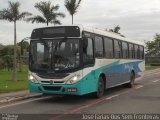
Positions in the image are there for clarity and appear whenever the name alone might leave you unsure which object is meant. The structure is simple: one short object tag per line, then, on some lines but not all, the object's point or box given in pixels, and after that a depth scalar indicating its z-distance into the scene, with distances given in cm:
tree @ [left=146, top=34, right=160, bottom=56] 6146
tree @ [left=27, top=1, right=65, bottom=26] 2098
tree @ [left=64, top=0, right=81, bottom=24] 2287
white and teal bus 947
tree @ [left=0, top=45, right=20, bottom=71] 2833
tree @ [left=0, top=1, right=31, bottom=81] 1814
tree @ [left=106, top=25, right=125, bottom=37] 4436
